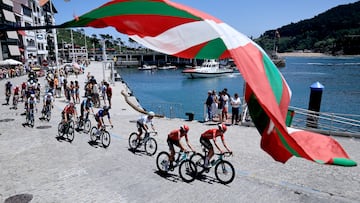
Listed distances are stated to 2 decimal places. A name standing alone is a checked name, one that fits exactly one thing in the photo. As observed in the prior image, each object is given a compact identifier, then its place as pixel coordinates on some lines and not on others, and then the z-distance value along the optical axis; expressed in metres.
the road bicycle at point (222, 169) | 8.71
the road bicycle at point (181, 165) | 9.08
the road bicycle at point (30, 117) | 16.23
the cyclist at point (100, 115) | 12.55
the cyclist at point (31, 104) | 15.76
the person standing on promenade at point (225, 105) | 17.13
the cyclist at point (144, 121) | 11.18
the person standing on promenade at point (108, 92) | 22.86
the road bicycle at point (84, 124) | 15.13
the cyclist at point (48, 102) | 17.12
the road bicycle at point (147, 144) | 11.62
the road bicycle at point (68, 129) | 13.47
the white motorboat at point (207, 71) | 79.81
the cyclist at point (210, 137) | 8.57
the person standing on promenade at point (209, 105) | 17.55
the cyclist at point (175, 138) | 8.91
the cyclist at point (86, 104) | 14.35
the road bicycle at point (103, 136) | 12.64
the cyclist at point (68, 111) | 13.51
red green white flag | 2.26
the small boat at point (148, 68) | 127.28
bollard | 16.78
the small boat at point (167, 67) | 130.75
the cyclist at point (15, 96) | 22.10
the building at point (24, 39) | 60.66
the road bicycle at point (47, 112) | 17.61
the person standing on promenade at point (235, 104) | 16.55
